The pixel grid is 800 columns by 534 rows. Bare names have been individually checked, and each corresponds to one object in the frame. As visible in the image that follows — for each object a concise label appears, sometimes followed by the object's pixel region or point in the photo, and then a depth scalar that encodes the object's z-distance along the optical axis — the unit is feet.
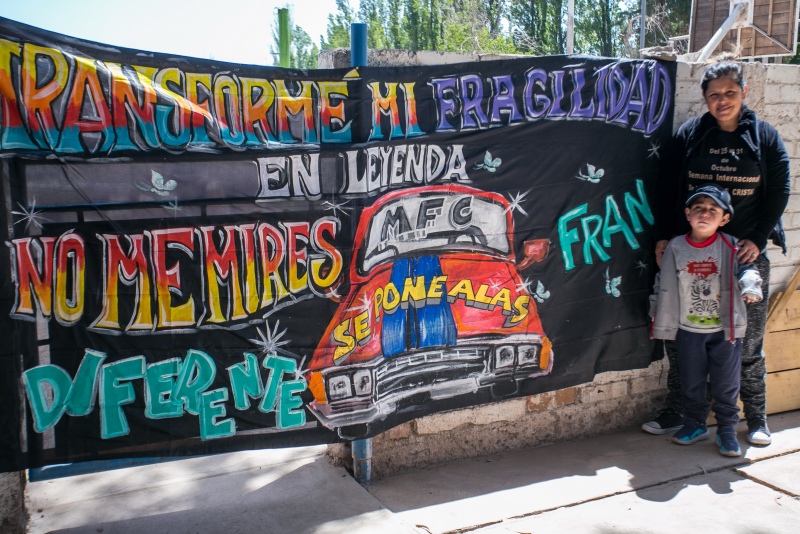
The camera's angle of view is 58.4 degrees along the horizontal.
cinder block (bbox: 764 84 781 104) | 15.83
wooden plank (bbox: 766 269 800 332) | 16.02
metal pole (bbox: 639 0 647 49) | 110.87
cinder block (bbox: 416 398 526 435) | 13.57
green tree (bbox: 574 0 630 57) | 143.64
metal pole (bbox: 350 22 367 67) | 11.93
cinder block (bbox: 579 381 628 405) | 15.14
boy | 13.67
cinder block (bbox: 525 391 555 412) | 14.52
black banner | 10.02
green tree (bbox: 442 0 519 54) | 90.62
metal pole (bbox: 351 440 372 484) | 12.56
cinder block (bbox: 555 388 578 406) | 14.80
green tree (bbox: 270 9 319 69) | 112.57
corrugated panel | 41.60
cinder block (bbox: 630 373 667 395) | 15.74
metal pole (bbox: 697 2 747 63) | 35.11
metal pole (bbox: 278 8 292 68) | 15.66
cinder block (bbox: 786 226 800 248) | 16.43
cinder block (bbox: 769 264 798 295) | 16.43
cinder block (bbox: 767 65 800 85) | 15.81
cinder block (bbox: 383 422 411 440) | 13.21
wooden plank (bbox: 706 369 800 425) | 16.28
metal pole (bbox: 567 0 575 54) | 68.33
